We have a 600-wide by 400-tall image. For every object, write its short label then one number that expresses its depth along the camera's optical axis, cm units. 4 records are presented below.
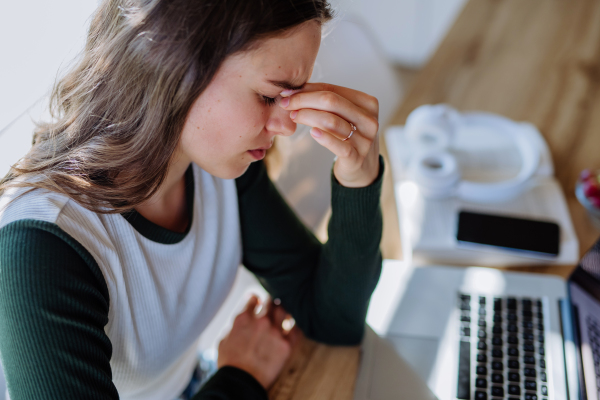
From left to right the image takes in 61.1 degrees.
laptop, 79
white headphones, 109
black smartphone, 100
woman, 61
